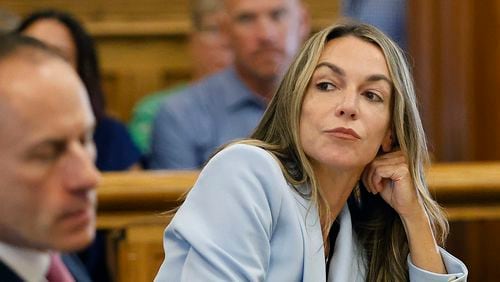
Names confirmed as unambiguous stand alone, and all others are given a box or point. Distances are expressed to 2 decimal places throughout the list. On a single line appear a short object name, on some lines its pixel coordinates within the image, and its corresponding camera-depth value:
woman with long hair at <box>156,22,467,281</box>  5.07
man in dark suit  4.40
